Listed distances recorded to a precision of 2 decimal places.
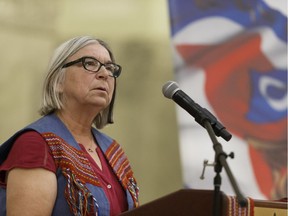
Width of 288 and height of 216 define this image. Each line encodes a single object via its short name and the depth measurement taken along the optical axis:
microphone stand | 4.21
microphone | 4.33
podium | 4.29
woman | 4.51
